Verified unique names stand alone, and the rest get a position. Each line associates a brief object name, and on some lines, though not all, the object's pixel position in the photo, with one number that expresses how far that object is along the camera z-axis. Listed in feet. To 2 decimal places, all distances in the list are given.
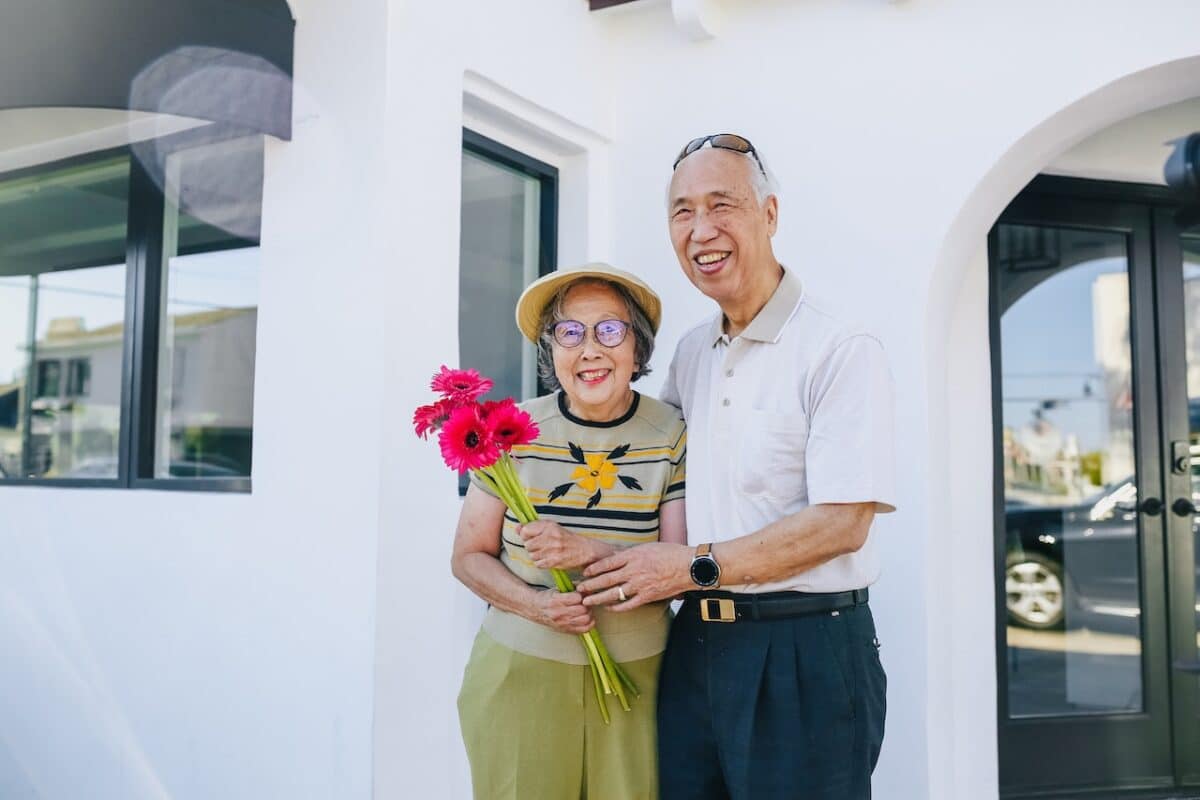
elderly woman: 6.35
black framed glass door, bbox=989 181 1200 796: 13.87
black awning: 8.34
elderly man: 6.13
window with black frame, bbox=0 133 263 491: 12.07
